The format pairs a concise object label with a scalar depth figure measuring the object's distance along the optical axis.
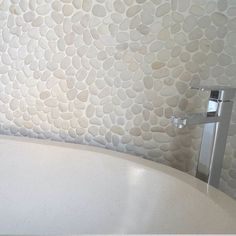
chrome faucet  0.82
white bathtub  0.90
